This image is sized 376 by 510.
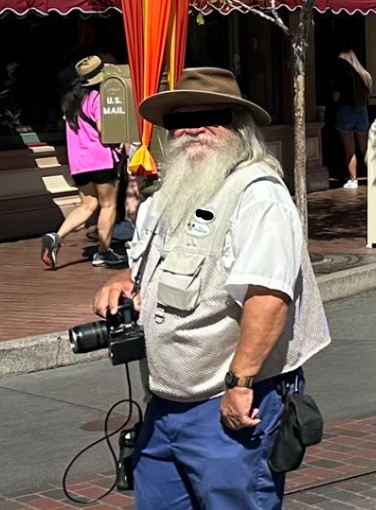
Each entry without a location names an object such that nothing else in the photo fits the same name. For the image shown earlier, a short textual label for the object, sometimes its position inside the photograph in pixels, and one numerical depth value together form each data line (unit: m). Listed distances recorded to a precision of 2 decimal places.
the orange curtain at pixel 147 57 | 9.34
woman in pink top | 10.30
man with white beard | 3.27
